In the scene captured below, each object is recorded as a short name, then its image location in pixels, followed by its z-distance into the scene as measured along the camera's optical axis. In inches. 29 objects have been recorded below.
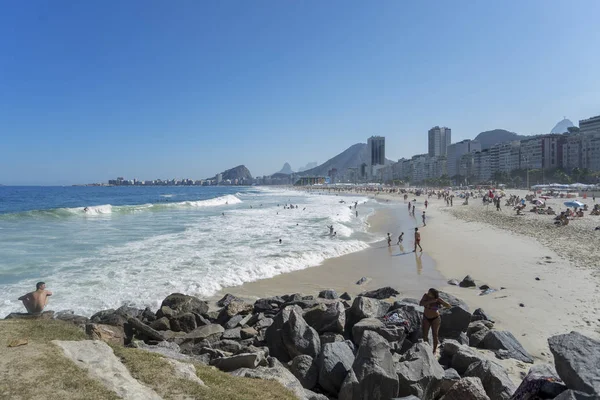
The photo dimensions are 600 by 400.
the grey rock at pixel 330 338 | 280.8
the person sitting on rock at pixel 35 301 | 362.3
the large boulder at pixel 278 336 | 283.9
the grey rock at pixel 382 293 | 456.1
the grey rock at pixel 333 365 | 227.0
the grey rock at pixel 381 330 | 276.9
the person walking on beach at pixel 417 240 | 797.6
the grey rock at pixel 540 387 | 183.6
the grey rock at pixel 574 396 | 162.1
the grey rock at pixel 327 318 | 306.3
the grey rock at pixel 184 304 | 401.7
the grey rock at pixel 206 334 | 308.4
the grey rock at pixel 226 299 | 450.3
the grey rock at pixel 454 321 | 319.0
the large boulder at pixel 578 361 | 172.9
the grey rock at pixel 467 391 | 198.5
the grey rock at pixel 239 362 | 235.3
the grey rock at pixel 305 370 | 232.8
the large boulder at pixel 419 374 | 207.9
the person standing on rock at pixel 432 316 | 289.4
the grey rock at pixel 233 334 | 314.5
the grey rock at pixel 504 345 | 281.2
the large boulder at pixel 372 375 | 200.4
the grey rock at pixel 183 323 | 350.3
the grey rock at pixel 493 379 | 211.9
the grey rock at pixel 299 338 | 269.7
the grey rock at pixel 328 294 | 454.3
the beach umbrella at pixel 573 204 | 1471.5
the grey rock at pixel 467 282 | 518.5
